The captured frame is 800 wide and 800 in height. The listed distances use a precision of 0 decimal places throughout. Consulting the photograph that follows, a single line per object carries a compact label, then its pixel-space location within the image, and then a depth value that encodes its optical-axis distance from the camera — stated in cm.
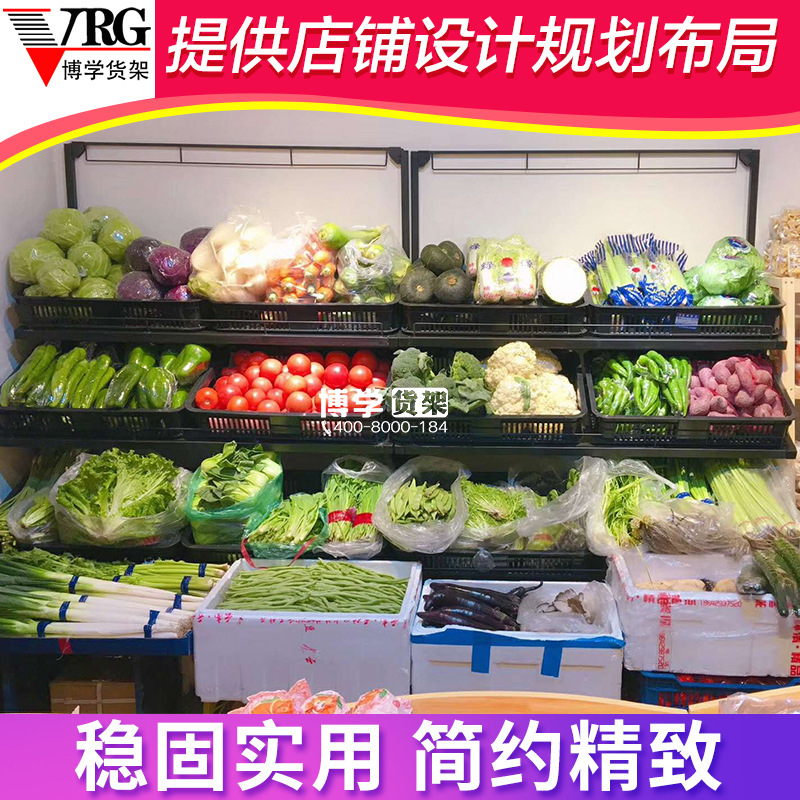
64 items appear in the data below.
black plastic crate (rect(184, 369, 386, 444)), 371
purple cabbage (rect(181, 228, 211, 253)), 400
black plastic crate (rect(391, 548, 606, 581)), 354
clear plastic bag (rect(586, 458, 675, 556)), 346
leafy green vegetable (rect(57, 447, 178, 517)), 359
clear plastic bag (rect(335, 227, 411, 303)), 378
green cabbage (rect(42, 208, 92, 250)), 403
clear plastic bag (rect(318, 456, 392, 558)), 356
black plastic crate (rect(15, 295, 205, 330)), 383
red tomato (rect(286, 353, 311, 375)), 386
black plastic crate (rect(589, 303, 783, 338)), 367
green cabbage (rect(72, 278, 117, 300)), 387
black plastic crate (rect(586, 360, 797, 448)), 361
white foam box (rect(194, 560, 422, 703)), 310
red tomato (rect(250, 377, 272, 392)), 383
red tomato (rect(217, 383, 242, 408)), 381
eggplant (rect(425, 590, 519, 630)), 321
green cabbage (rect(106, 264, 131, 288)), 400
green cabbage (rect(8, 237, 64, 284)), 387
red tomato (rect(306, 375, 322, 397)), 381
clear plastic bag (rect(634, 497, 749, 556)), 334
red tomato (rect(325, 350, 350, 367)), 397
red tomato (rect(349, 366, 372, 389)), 386
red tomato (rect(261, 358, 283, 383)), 388
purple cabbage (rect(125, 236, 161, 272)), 396
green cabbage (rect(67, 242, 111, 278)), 395
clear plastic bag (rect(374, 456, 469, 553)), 351
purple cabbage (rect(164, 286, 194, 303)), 385
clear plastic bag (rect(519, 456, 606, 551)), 358
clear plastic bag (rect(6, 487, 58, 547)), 371
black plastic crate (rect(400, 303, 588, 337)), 371
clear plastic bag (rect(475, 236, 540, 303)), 369
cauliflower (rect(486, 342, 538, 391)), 364
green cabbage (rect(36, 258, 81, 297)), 380
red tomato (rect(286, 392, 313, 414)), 375
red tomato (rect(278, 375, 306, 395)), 379
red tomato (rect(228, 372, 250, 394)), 384
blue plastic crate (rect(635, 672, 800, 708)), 307
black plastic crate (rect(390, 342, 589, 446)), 364
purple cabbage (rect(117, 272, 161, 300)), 385
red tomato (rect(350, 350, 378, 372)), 395
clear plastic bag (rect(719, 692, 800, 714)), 221
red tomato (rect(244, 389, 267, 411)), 379
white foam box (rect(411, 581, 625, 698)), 305
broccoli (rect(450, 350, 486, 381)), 371
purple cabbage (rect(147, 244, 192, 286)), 385
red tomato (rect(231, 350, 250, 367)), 404
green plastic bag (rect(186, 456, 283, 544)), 354
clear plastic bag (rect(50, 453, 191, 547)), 355
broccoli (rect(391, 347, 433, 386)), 367
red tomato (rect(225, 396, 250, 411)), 378
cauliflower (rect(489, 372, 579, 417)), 362
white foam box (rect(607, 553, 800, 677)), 301
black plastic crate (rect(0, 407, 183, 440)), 375
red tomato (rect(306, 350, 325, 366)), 399
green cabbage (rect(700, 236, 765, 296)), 370
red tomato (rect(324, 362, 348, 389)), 386
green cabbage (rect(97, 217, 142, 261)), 405
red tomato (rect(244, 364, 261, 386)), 388
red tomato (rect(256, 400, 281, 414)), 377
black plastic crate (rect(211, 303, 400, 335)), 375
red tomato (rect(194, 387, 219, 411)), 382
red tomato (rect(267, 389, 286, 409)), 380
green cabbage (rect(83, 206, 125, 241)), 411
